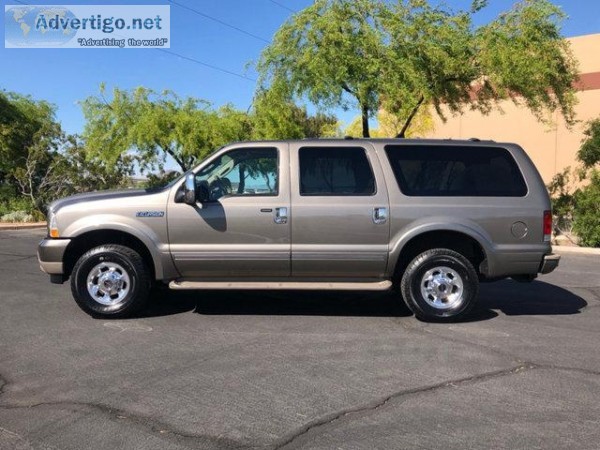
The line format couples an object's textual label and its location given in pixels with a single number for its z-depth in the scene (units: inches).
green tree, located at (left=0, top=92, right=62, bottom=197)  951.0
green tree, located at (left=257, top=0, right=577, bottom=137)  585.9
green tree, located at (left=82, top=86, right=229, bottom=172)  892.0
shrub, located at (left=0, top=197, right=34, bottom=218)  885.8
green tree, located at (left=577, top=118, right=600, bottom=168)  594.2
